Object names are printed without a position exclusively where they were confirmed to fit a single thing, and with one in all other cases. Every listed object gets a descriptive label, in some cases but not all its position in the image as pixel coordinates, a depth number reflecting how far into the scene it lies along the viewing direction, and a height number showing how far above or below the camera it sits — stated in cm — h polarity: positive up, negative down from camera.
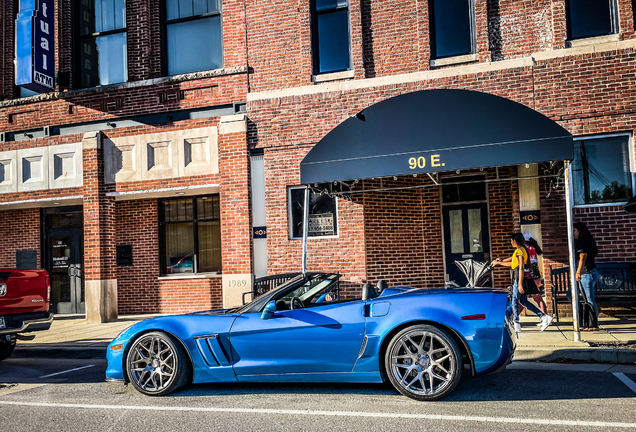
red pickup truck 784 -72
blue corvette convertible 512 -94
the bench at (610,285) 939 -89
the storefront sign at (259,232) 1207 +32
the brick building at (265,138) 1060 +242
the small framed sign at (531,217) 1078 +38
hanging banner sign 1276 +491
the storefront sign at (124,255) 1399 -8
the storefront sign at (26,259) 1489 -9
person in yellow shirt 877 -60
